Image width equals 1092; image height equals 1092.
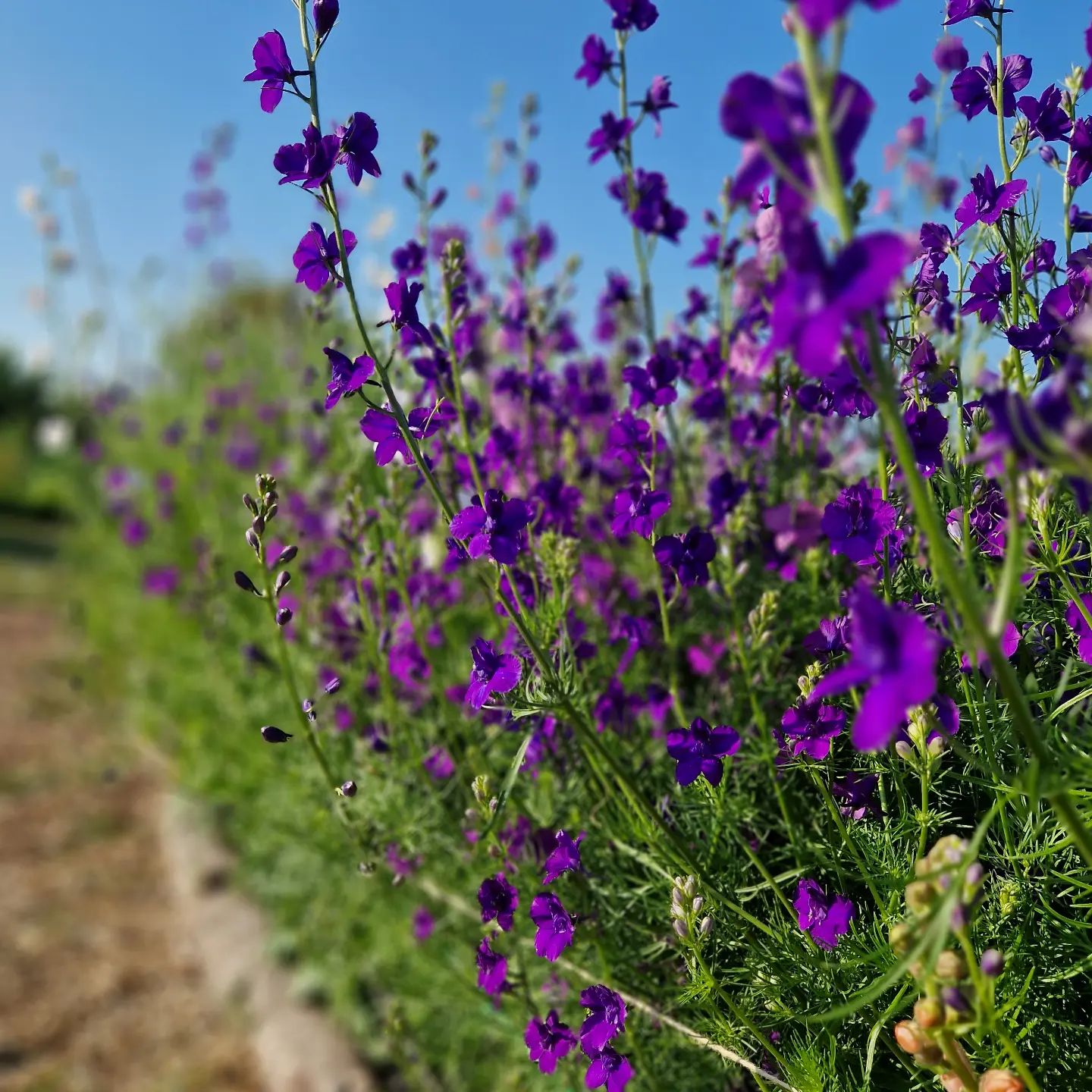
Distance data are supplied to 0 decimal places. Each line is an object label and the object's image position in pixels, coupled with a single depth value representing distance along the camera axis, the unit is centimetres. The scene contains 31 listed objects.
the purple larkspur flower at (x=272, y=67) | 40
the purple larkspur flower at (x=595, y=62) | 55
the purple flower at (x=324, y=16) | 40
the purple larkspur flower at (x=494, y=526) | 40
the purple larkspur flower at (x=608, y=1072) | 42
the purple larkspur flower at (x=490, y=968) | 48
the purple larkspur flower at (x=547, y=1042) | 46
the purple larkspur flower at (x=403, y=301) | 41
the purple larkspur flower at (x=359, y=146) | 41
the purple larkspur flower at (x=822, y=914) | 41
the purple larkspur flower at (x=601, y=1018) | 43
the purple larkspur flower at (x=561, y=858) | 45
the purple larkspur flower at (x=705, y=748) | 42
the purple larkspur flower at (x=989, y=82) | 44
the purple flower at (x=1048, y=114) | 44
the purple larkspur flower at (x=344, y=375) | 41
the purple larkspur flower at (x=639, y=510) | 47
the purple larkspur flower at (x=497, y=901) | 45
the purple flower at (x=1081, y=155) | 43
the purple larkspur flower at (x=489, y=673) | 40
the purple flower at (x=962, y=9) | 43
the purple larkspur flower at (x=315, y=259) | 41
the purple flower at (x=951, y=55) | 47
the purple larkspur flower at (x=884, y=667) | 24
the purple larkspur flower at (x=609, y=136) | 56
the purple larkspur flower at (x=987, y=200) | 42
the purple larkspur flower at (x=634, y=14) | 51
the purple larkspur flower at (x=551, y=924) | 44
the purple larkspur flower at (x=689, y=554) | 47
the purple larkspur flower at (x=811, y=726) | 41
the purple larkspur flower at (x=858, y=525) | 39
